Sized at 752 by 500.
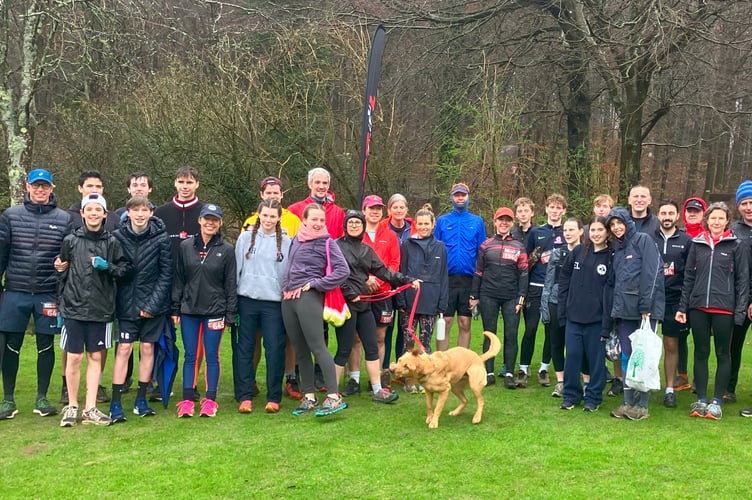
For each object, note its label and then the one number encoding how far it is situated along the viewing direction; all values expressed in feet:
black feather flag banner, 25.14
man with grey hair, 21.47
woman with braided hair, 19.57
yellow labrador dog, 18.04
